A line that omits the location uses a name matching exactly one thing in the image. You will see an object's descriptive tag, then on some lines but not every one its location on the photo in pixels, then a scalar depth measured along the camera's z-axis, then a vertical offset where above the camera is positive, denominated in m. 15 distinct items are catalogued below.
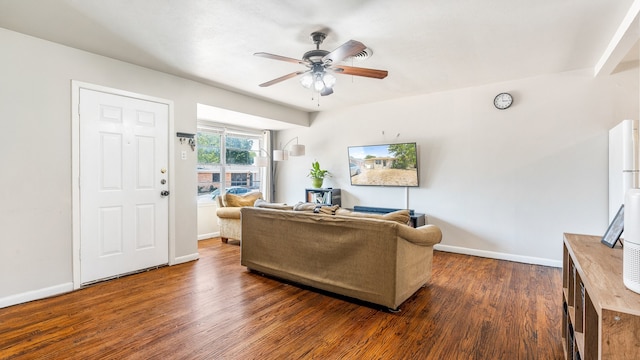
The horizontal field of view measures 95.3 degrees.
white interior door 3.14 -0.08
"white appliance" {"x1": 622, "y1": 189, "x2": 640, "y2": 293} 0.97 -0.22
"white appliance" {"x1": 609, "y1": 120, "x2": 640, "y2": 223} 2.88 +0.20
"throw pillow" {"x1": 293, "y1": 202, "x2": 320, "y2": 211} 3.04 -0.30
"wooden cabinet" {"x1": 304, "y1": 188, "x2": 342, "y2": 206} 5.55 -0.34
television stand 4.41 -0.55
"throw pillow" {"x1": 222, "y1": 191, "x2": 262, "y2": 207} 5.23 -0.39
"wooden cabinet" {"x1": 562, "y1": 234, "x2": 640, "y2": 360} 0.88 -0.44
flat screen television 4.74 +0.24
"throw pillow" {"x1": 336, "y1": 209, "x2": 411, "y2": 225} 2.64 -0.35
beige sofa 2.49 -0.71
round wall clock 4.02 +1.09
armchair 4.92 -0.59
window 5.61 +0.34
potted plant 5.72 +0.07
